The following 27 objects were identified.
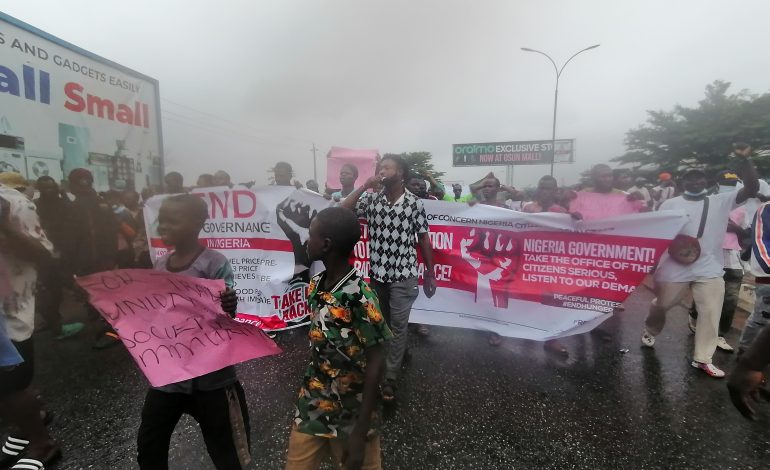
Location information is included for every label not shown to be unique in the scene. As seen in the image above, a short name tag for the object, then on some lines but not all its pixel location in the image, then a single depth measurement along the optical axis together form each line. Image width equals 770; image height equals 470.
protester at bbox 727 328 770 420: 1.66
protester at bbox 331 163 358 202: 4.64
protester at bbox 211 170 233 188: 5.57
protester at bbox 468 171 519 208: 4.47
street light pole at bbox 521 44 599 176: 21.23
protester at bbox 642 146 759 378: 3.64
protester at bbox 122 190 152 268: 5.16
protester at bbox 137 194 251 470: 1.79
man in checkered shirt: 3.21
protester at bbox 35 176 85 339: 4.41
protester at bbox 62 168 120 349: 4.74
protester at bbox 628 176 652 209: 8.12
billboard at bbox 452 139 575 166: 39.06
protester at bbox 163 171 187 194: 5.34
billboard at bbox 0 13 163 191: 4.03
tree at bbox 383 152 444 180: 40.88
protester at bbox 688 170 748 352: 4.41
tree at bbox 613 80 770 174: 20.83
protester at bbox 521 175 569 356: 4.86
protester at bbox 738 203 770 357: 2.33
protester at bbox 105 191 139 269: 5.04
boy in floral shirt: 1.56
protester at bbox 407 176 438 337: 4.48
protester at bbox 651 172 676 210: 8.85
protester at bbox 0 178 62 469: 2.28
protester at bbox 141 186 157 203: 5.53
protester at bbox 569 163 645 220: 4.59
